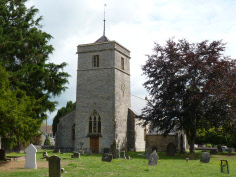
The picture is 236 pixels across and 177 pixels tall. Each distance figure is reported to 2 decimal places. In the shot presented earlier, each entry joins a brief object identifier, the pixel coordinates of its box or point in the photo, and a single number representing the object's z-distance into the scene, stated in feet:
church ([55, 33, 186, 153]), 102.27
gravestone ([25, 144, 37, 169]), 47.50
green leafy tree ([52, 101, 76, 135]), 181.98
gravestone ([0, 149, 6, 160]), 62.58
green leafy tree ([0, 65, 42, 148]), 50.08
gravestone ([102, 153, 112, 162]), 59.72
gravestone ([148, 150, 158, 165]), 51.73
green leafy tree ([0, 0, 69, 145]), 75.77
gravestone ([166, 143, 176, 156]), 85.56
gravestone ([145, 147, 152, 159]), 73.35
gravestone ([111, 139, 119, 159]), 70.30
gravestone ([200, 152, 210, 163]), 58.95
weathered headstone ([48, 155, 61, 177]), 34.18
